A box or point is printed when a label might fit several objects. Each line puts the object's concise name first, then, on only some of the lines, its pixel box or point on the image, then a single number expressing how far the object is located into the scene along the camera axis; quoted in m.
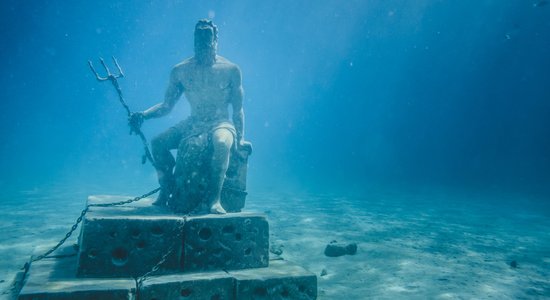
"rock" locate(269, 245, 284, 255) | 4.19
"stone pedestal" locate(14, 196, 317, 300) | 2.80
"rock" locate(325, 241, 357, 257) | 6.04
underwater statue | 3.83
